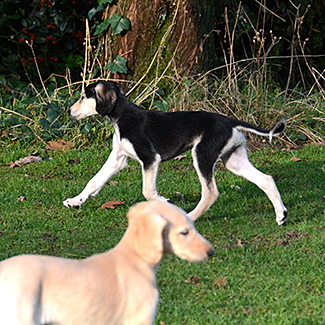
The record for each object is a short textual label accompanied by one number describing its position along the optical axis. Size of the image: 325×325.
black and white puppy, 10.94
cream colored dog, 4.96
